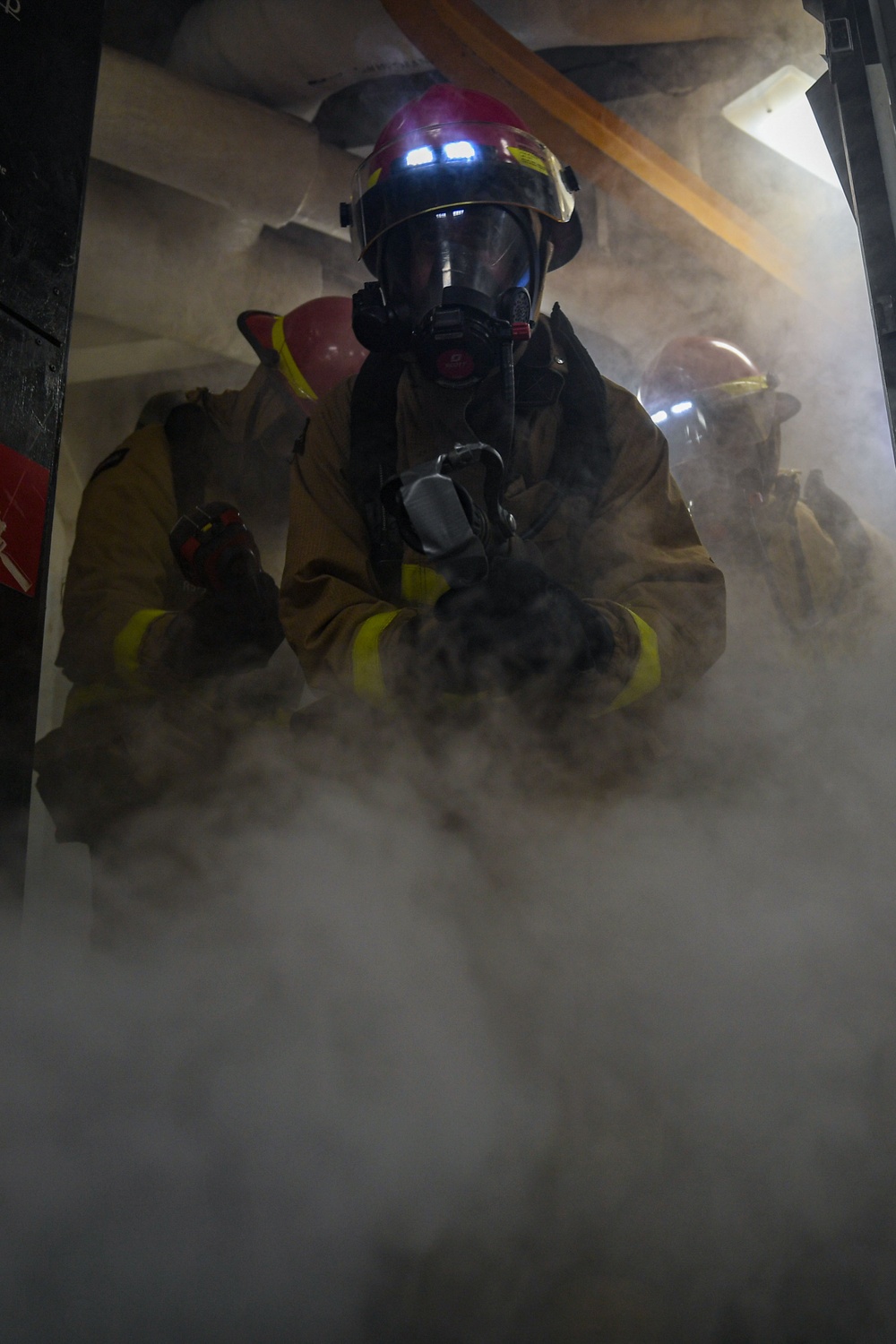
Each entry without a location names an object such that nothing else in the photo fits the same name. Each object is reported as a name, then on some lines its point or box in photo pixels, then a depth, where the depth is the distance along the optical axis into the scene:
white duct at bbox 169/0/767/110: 2.96
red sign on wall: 1.55
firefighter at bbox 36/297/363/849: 2.01
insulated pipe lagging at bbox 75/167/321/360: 3.28
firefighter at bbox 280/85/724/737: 1.61
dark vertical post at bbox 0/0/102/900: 1.55
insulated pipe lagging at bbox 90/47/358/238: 2.89
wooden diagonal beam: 2.81
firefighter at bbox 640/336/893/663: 2.66
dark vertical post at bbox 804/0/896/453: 1.61
